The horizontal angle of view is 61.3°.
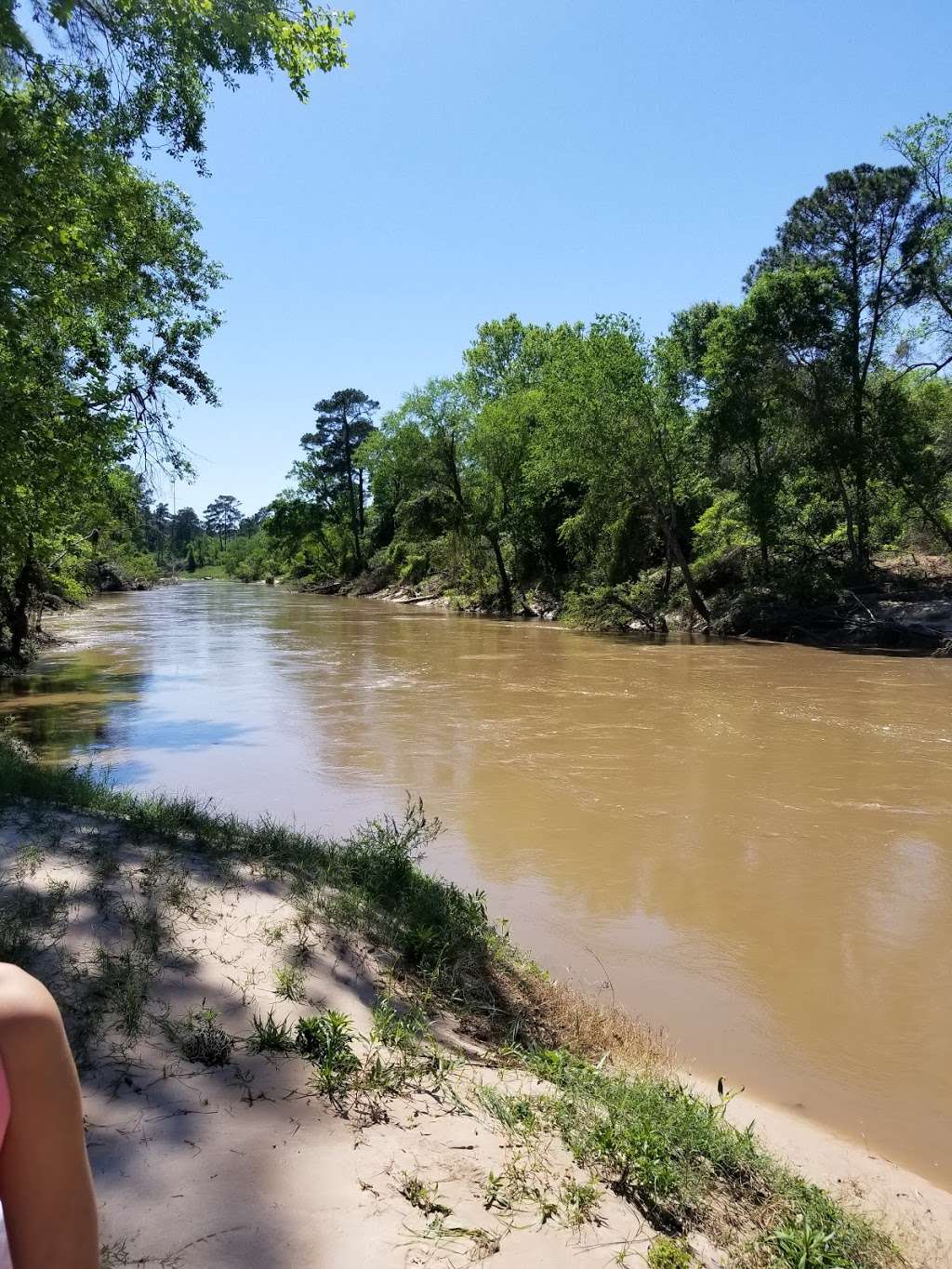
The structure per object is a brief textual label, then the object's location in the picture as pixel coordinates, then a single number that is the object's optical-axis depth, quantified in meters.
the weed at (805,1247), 2.49
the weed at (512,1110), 2.92
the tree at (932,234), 25.19
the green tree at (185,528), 157.12
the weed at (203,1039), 3.13
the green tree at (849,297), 26.97
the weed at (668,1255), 2.33
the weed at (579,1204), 2.46
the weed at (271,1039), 3.24
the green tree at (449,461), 42.28
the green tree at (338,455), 74.06
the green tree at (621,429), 30.19
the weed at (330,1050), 3.03
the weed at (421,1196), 2.45
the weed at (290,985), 3.70
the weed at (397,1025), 3.44
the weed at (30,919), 3.67
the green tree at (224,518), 174.75
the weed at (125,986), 3.30
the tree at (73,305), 9.48
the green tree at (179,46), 8.29
